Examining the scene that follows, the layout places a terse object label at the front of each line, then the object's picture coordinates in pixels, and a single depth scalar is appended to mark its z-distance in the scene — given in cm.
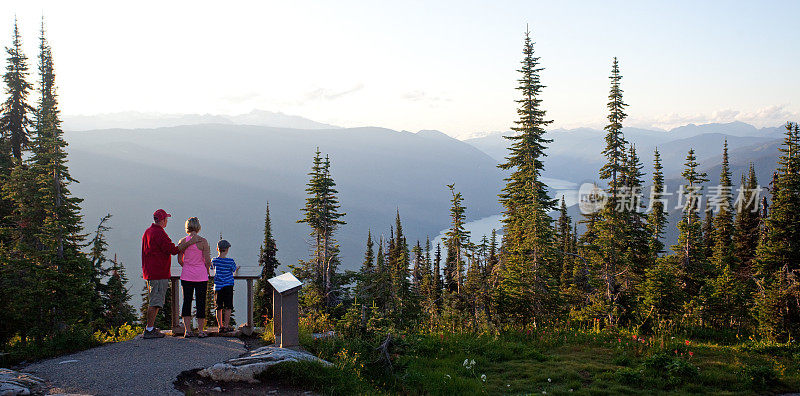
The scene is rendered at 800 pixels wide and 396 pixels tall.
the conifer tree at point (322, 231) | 2314
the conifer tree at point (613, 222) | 1860
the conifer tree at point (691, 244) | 2777
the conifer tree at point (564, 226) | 5314
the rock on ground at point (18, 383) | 654
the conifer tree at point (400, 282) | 2590
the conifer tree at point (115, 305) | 2703
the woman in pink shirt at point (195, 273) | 999
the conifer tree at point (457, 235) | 2105
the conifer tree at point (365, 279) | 2088
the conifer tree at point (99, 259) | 2322
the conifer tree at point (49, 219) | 1080
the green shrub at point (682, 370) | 996
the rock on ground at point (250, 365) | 789
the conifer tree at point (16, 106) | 2928
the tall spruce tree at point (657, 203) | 3212
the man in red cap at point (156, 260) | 989
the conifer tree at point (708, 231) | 4975
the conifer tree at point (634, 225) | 2627
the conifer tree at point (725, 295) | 2549
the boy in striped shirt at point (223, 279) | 1014
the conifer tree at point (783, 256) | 1923
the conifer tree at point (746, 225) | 4662
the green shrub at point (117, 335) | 1016
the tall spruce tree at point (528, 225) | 1559
